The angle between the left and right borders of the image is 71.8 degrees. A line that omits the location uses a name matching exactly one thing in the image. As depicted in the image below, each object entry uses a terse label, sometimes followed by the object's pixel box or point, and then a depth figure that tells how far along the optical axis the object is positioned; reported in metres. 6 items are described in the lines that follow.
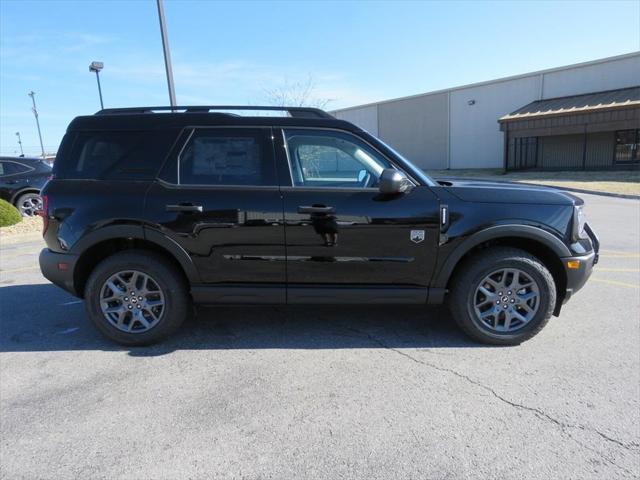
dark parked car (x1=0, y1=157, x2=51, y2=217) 11.55
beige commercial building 23.11
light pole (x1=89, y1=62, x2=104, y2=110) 17.83
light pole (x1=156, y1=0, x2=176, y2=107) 9.83
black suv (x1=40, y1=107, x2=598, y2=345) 3.57
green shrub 10.24
